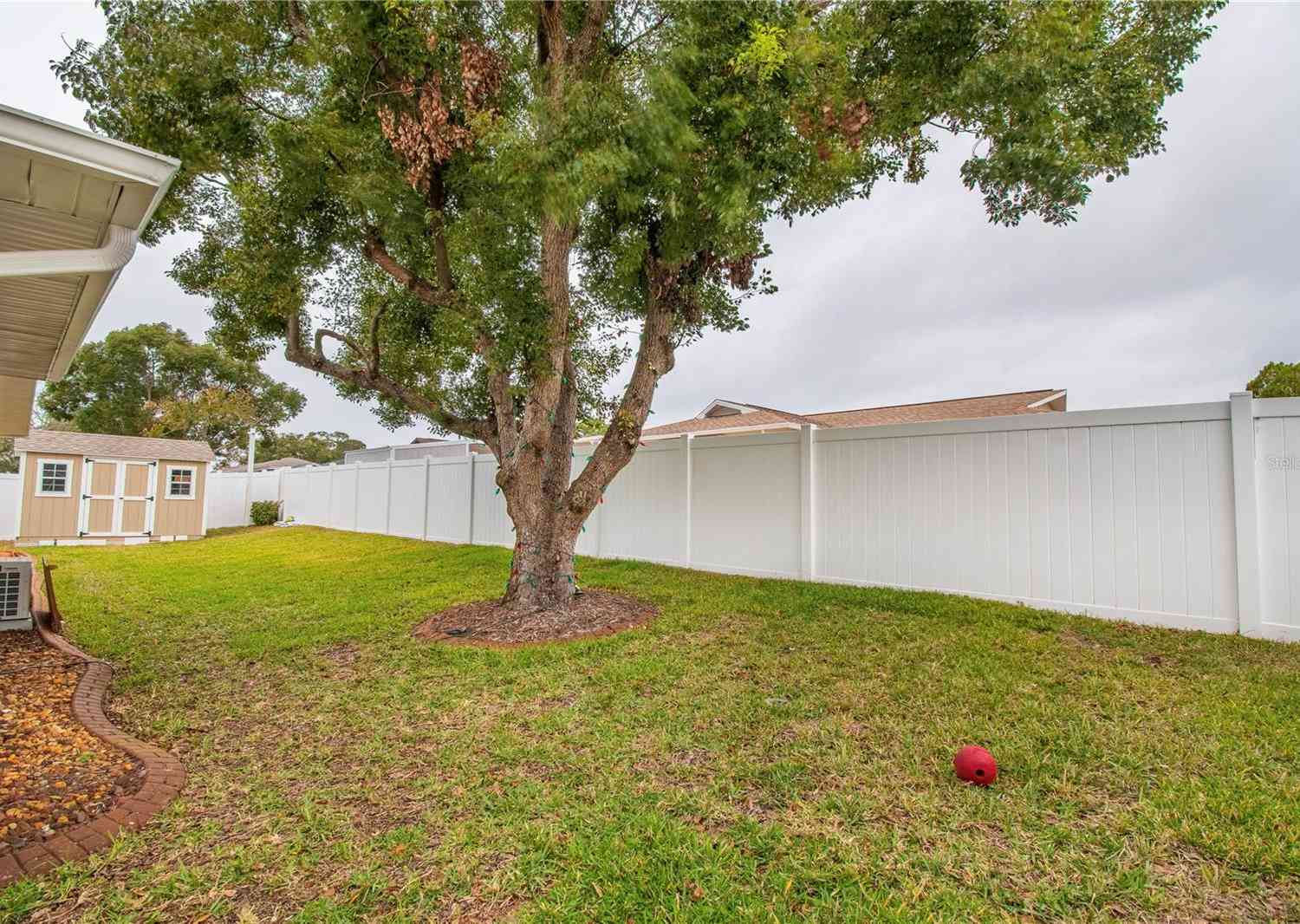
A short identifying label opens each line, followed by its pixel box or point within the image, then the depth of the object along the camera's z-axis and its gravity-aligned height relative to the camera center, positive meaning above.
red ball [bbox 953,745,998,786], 2.55 -1.14
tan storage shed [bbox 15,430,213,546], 12.87 +0.04
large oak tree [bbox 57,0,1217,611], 4.10 +2.94
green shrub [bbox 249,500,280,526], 17.66 -0.59
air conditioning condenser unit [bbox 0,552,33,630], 5.53 -0.98
